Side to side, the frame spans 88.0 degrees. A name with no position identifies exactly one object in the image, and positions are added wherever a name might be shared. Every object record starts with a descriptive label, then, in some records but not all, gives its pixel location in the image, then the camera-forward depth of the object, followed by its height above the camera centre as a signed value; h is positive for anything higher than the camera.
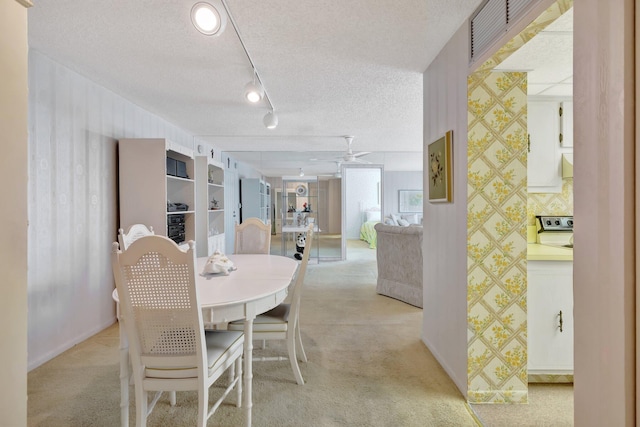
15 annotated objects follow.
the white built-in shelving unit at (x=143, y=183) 3.48 +0.30
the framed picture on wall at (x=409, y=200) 10.13 +0.30
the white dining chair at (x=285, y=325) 2.15 -0.75
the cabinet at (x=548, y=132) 2.49 +0.58
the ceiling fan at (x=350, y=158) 6.00 +1.09
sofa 4.01 -0.67
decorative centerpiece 2.16 -0.36
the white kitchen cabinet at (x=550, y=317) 2.13 -0.70
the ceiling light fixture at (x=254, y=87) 2.06 +1.05
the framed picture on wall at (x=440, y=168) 2.27 +0.31
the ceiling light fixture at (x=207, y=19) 1.66 +0.99
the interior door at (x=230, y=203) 7.06 +0.19
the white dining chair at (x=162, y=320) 1.40 -0.48
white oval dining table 1.60 -0.44
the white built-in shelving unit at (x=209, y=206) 4.55 +0.09
